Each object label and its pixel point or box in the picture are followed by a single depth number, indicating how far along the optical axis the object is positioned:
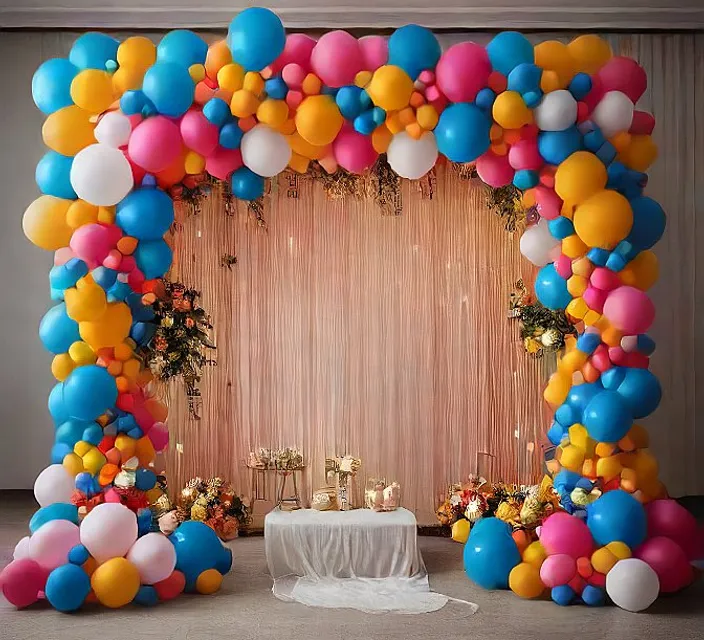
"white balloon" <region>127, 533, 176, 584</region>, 4.11
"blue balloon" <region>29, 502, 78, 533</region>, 4.26
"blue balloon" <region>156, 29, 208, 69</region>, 4.29
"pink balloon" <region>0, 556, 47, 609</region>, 4.04
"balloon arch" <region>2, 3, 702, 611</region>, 4.16
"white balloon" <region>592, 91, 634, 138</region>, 4.29
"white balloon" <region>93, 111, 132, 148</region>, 4.23
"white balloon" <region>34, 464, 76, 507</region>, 4.32
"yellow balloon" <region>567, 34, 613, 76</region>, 4.38
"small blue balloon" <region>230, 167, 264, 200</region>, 4.45
